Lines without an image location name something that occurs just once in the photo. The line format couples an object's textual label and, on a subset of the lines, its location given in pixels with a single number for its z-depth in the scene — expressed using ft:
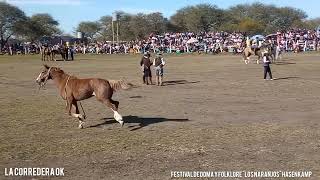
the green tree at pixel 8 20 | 319.31
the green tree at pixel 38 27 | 336.14
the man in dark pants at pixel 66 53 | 168.13
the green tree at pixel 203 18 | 347.15
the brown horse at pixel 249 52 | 125.47
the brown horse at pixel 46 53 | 162.81
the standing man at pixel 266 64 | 80.93
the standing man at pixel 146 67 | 78.23
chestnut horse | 40.27
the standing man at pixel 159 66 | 77.51
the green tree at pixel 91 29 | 435.12
